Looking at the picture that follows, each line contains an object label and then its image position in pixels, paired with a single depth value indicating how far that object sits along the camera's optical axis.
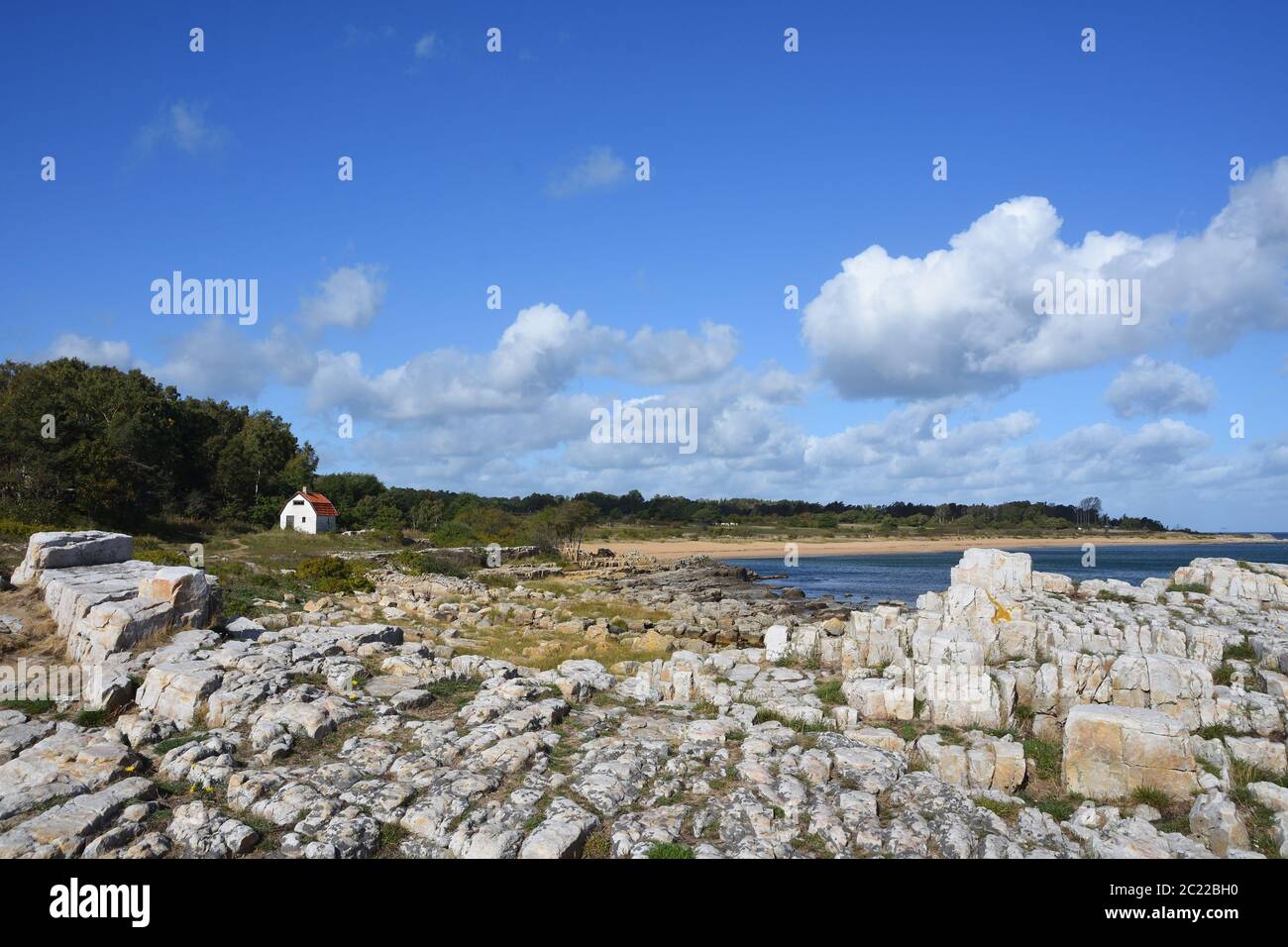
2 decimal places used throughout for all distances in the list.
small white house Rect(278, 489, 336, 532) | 53.25
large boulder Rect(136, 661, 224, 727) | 10.57
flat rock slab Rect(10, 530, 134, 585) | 17.34
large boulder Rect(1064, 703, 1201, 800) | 9.19
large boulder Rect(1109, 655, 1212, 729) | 11.38
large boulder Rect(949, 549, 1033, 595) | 21.03
